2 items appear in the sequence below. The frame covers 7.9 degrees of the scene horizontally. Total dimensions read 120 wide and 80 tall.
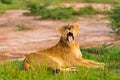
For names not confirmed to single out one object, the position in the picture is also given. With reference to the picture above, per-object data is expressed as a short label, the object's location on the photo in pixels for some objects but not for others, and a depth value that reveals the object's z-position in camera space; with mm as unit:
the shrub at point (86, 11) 30409
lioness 14156
